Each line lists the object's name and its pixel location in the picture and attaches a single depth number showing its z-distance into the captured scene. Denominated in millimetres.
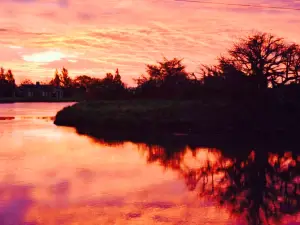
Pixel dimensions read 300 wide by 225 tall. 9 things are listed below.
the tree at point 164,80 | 69250
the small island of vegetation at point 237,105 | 36562
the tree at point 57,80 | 167900
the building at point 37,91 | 165250
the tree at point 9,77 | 149125
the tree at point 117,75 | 111856
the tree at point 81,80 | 162350
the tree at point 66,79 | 167125
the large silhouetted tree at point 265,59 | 36188
